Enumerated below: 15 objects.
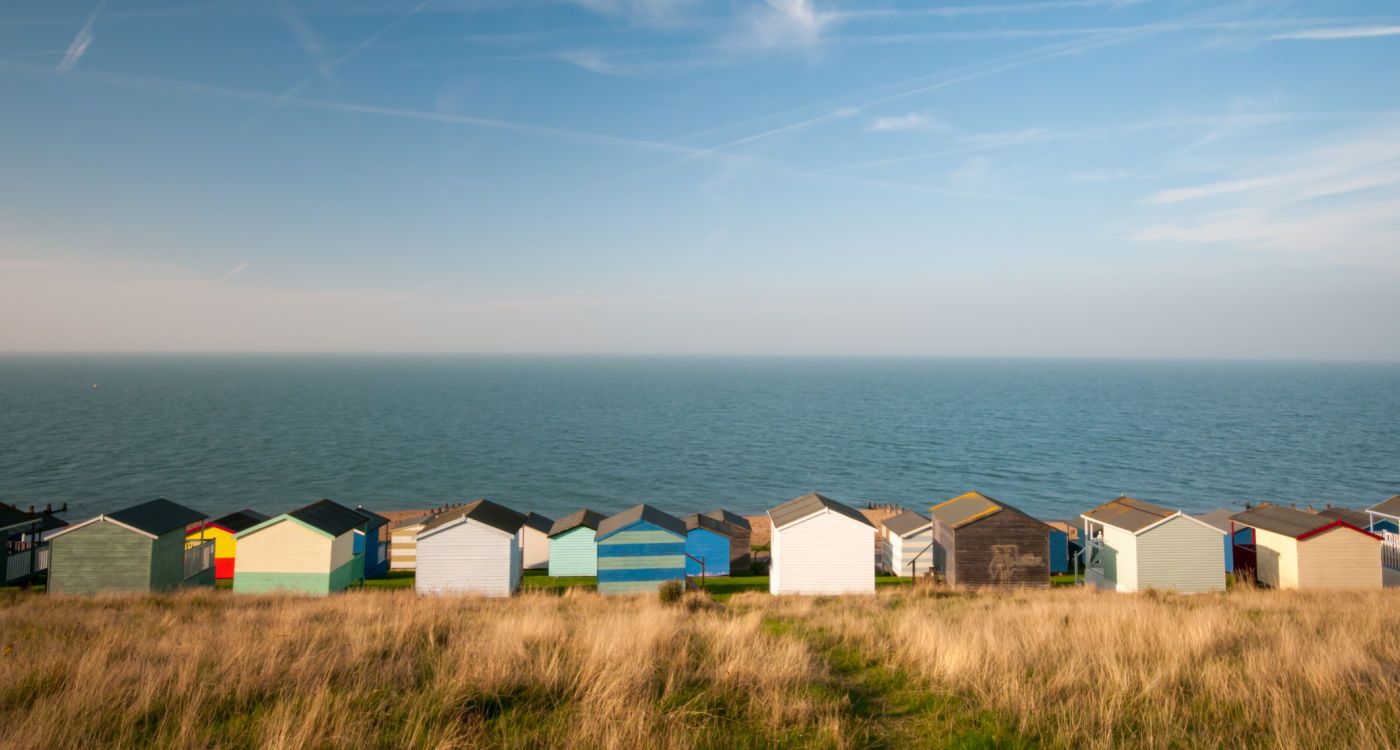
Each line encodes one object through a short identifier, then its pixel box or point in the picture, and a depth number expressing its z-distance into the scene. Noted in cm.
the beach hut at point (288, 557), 2400
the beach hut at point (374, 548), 2852
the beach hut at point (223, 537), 2833
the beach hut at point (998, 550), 2579
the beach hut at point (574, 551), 2925
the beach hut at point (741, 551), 3192
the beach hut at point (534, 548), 3144
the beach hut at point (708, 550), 3069
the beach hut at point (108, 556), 2275
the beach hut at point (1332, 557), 2447
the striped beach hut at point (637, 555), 2492
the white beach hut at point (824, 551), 2612
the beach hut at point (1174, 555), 2527
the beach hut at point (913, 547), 2980
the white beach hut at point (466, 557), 2459
